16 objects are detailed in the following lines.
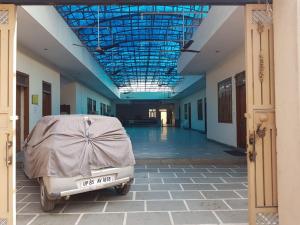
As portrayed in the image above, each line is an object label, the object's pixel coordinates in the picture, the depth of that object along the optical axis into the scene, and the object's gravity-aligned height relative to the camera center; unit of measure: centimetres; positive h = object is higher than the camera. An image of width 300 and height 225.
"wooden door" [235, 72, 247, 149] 886 +13
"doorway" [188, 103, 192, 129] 2401 +4
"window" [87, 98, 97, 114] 1962 +67
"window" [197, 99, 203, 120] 1923 +44
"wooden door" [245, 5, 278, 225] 277 -1
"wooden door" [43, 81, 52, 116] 1118 +60
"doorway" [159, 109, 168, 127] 3749 -18
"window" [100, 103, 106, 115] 2629 +63
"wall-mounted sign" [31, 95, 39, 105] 961 +58
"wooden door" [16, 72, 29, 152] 879 +22
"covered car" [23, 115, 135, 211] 372 -58
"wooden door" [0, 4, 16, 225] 268 +5
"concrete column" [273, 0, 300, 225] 224 +8
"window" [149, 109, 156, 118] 3775 +38
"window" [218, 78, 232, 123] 999 +50
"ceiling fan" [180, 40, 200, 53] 852 +220
